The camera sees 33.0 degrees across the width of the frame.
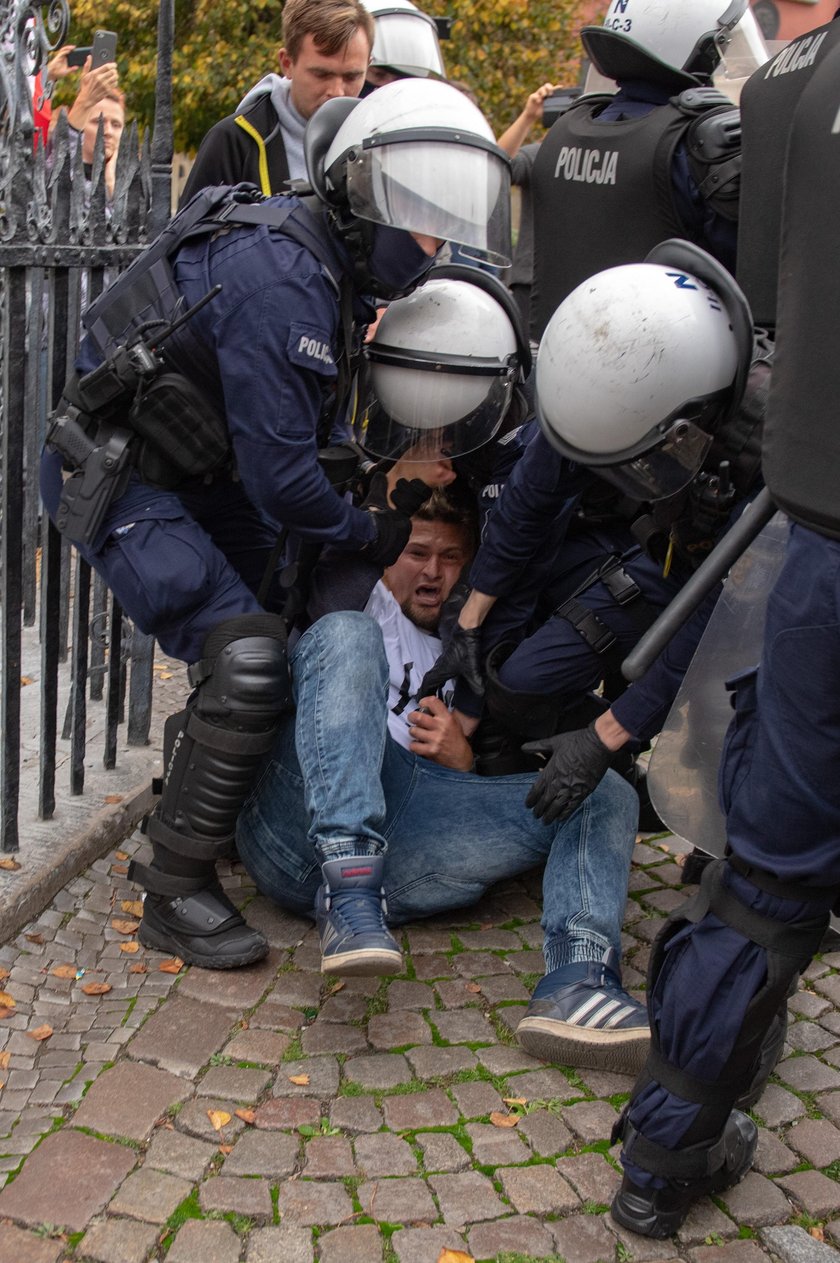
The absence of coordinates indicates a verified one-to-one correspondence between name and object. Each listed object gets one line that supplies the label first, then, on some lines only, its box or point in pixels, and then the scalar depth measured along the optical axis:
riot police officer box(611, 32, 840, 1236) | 2.00
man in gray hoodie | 4.19
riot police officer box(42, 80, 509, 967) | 3.00
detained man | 2.97
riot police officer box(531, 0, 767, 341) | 3.64
